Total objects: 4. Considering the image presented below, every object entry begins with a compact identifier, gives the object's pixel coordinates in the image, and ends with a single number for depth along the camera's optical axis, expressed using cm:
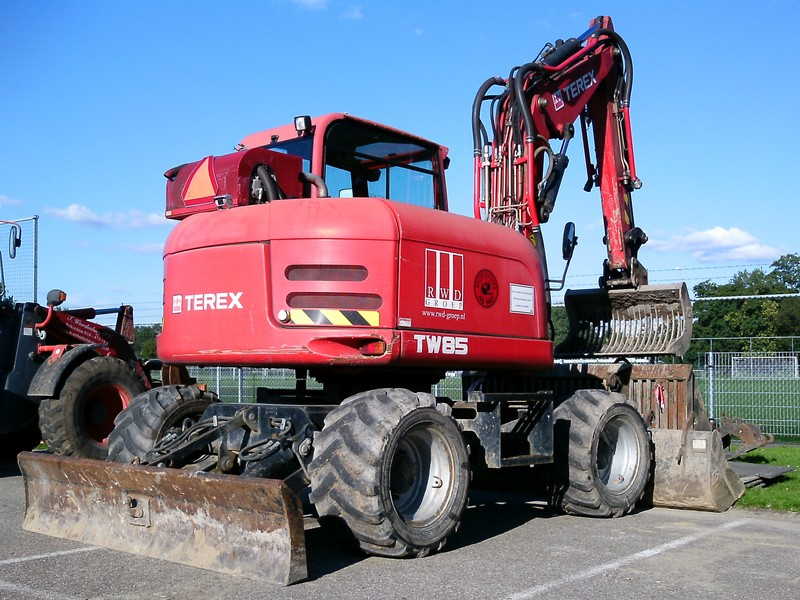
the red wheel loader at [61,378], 1048
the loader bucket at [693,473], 874
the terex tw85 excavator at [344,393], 622
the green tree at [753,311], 4358
